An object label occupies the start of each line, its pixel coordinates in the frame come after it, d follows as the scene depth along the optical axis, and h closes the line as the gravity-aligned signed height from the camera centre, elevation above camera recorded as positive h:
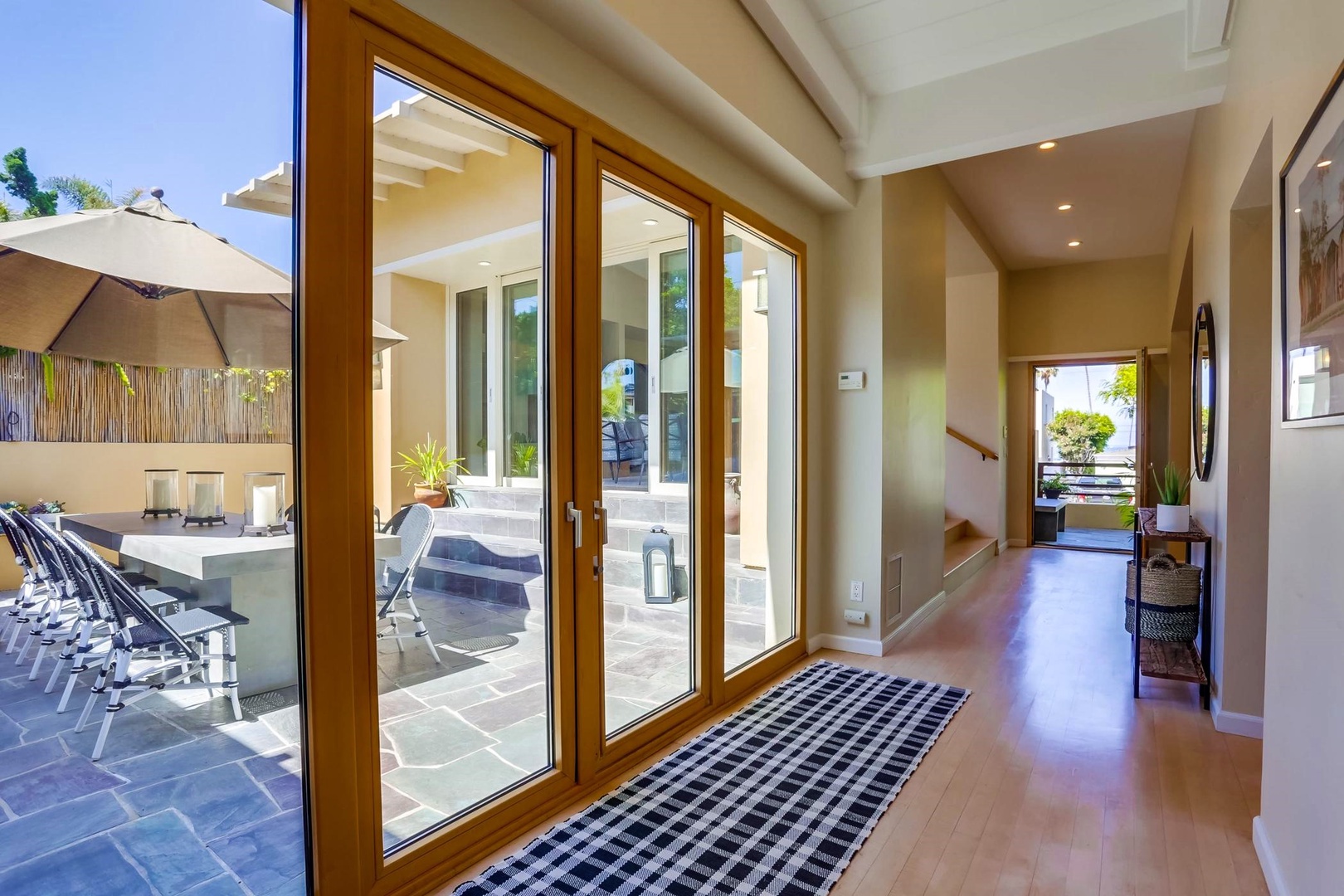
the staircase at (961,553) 5.73 -1.04
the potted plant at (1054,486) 9.75 -0.66
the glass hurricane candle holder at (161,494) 1.50 -0.11
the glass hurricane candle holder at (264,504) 1.61 -0.14
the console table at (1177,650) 3.25 -1.05
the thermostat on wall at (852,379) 3.93 +0.33
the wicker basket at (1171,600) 3.44 -0.79
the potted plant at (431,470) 2.00 -0.09
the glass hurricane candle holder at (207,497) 1.58 -0.12
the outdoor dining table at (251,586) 1.59 -0.32
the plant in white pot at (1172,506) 3.47 -0.34
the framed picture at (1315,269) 1.45 +0.38
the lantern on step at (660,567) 2.88 -0.52
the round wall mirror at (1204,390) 3.38 +0.24
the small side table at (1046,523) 8.27 -0.99
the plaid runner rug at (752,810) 1.94 -1.18
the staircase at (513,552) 2.11 -0.36
